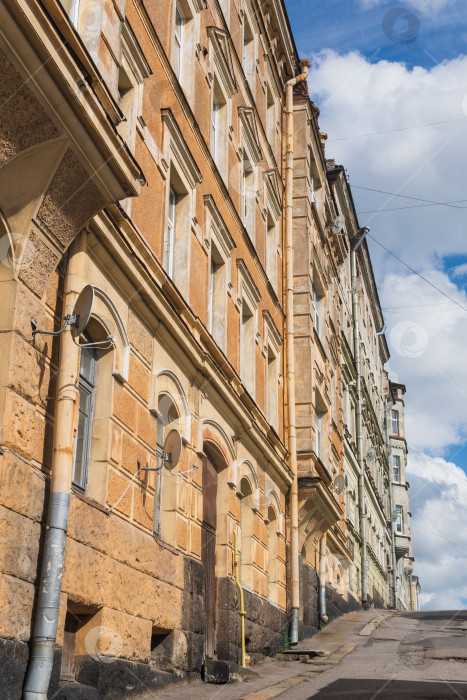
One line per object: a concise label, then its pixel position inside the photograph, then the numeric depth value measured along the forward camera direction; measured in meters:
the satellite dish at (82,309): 7.94
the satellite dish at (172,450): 10.63
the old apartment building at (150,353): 7.35
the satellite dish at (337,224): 27.60
